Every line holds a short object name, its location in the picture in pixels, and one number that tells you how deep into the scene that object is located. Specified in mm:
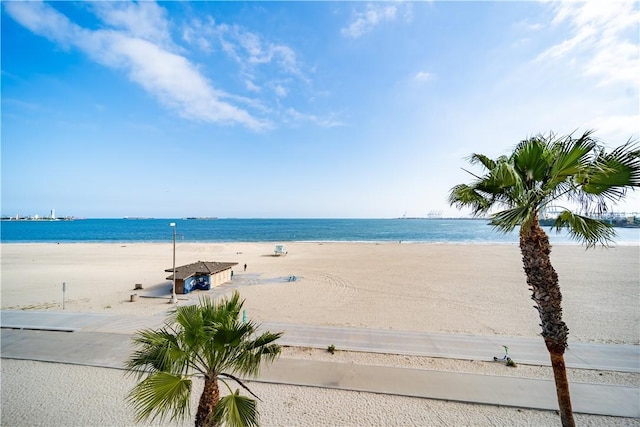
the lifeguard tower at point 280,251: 35562
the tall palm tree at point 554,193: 4633
